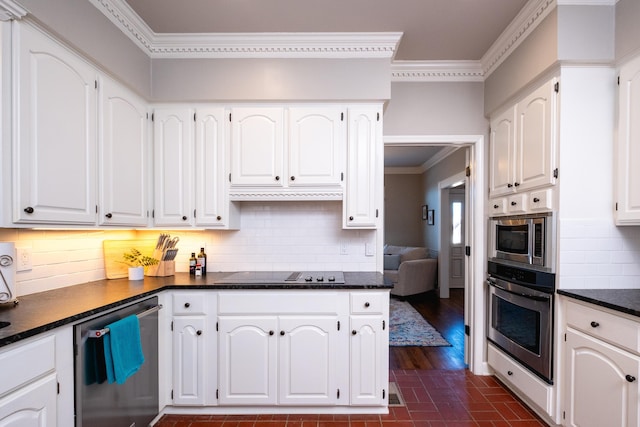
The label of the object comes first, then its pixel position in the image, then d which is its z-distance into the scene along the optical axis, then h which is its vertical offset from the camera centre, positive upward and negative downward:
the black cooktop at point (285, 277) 2.23 -0.47
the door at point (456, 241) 6.49 -0.52
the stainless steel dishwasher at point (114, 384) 1.46 -0.87
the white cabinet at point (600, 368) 1.51 -0.79
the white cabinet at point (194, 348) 2.16 -0.90
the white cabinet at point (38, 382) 1.15 -0.66
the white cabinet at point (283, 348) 2.15 -0.89
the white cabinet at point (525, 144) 2.02 +0.51
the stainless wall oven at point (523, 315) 2.01 -0.70
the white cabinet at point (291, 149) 2.41 +0.50
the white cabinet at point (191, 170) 2.43 +0.34
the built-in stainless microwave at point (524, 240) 2.02 -0.17
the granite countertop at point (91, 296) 1.29 -0.46
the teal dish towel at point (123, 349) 1.55 -0.69
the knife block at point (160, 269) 2.47 -0.42
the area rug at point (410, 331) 3.48 -1.39
